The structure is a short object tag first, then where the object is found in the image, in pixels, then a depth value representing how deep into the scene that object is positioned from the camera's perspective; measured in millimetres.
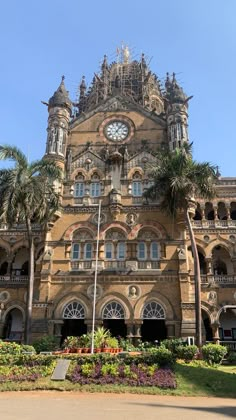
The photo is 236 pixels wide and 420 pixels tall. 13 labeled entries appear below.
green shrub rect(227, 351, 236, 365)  26297
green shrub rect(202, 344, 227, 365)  23844
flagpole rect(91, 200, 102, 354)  29188
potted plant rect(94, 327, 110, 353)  24750
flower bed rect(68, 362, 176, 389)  17609
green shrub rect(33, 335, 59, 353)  27578
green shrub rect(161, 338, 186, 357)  24911
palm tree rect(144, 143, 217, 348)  29938
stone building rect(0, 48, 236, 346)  31344
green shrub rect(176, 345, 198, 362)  23406
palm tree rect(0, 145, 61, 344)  28562
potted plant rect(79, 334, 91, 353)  25142
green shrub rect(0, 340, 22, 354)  22819
